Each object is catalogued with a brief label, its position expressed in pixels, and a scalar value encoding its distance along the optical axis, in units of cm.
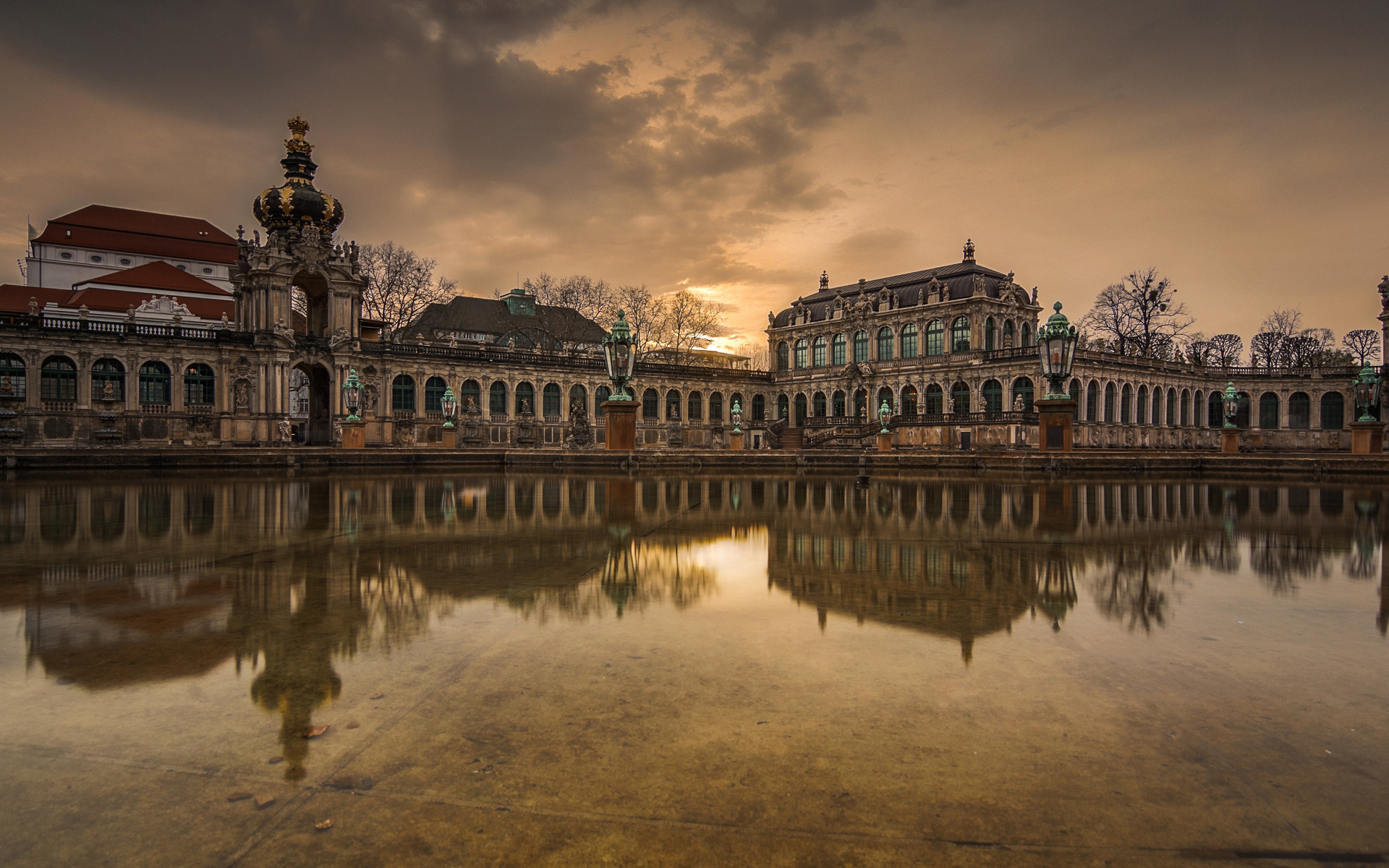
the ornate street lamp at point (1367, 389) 3384
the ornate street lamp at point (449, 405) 4362
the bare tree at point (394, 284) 5653
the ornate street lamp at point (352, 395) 3678
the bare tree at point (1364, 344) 8144
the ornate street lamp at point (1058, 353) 2948
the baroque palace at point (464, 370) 3997
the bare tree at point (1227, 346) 8588
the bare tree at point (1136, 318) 6316
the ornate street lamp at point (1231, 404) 3653
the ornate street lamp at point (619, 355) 3045
